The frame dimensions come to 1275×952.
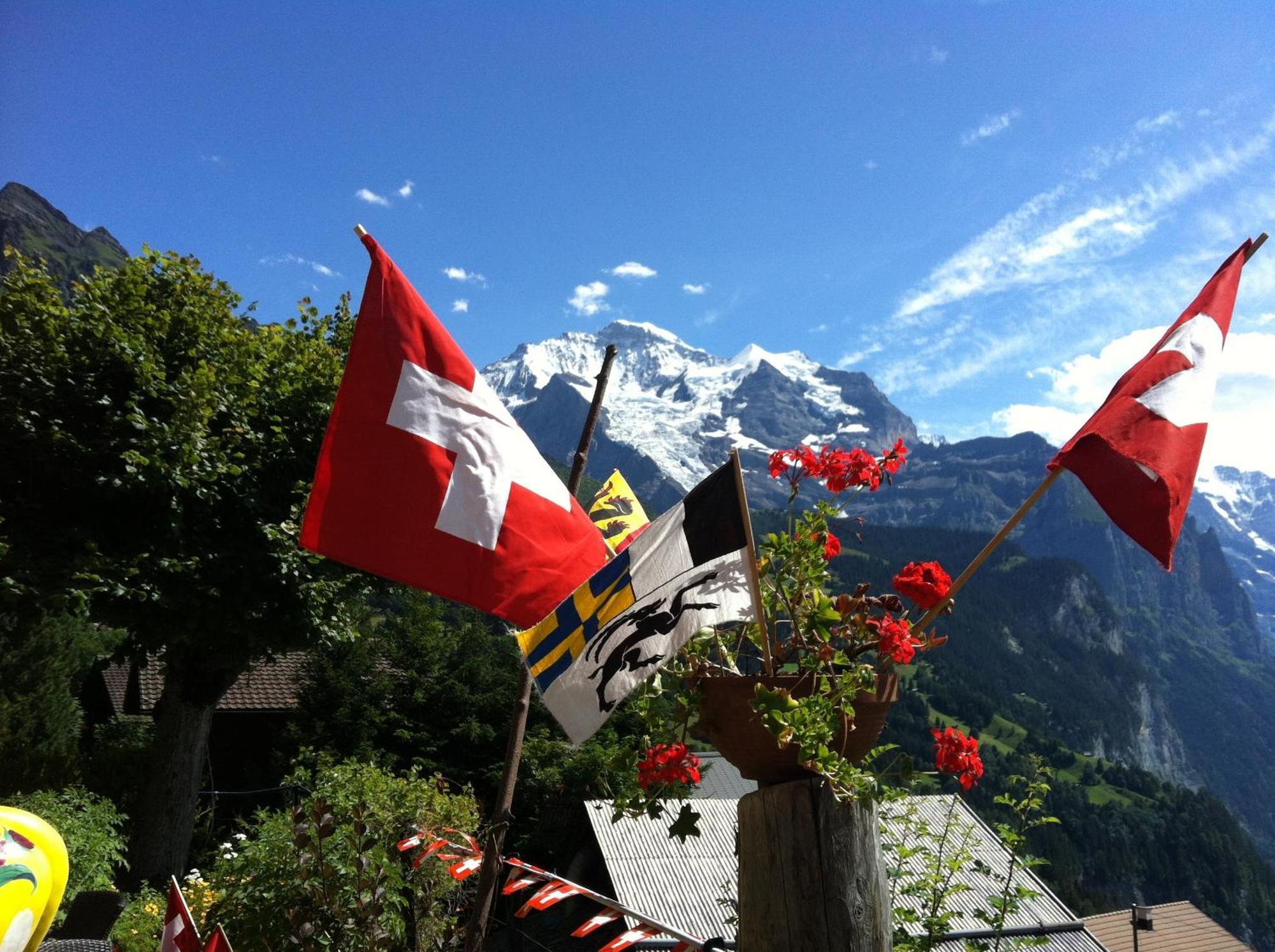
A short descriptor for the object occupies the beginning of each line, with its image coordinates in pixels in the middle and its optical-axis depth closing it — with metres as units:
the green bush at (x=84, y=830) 10.03
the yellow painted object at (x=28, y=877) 2.15
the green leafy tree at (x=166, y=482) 10.33
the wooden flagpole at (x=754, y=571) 2.61
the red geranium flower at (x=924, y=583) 2.88
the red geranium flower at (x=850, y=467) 3.24
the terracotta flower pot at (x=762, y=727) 2.66
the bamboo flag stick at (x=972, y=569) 2.77
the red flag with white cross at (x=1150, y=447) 3.09
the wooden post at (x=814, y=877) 2.52
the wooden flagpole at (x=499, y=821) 4.71
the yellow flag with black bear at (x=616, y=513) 6.75
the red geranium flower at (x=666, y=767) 2.87
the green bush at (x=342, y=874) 4.86
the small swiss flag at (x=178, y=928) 2.73
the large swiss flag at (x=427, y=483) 3.83
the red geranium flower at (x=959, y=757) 3.10
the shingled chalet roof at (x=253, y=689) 25.19
